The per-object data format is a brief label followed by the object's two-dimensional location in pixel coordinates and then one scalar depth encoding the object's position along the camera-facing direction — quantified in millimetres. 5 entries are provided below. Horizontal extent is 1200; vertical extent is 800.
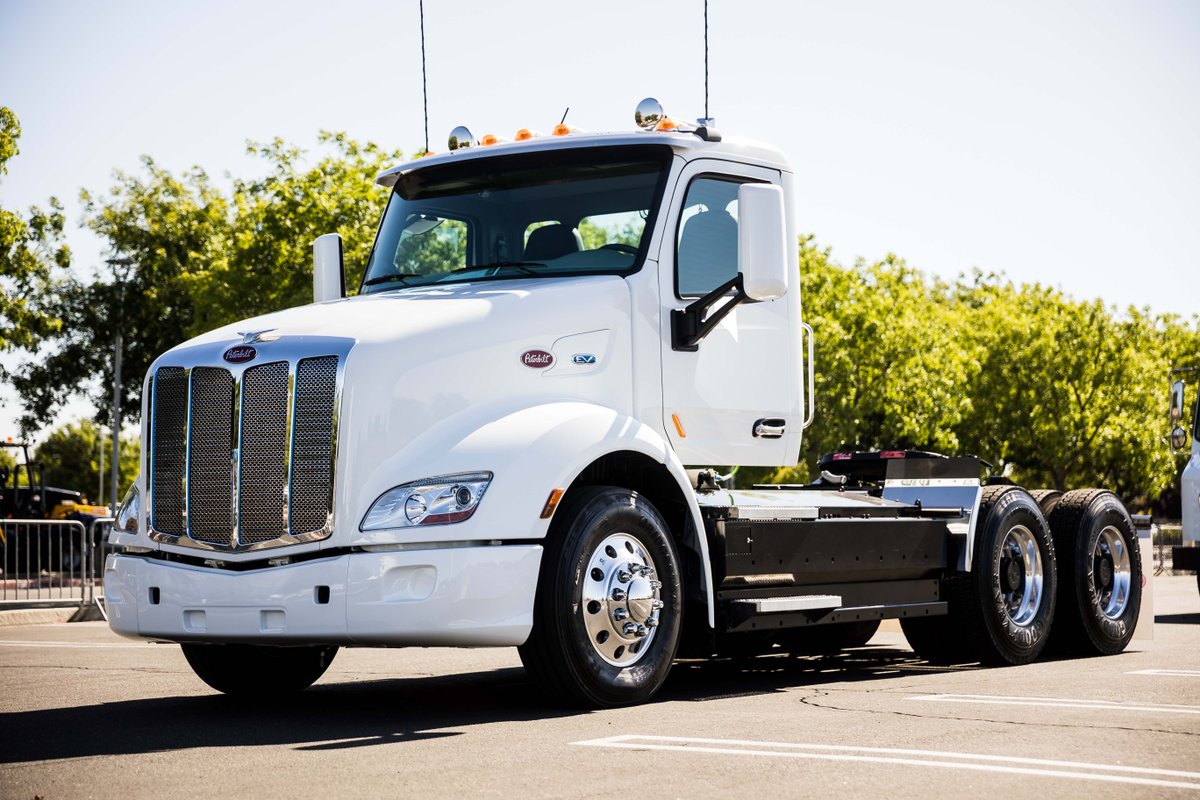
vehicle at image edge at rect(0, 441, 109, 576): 19938
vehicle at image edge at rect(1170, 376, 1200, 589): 16688
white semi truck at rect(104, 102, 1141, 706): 7559
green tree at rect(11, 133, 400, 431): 37000
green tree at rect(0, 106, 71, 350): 28859
